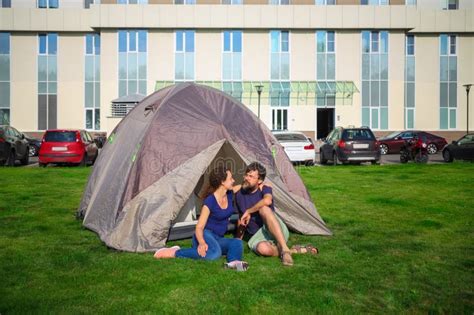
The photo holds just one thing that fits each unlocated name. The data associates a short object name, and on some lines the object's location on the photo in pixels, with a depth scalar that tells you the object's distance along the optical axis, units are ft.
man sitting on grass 22.52
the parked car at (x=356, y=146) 71.31
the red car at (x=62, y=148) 69.92
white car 73.26
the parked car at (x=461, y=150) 78.18
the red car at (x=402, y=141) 105.19
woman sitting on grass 21.77
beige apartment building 126.52
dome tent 24.75
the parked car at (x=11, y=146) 70.08
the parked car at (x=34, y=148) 100.18
